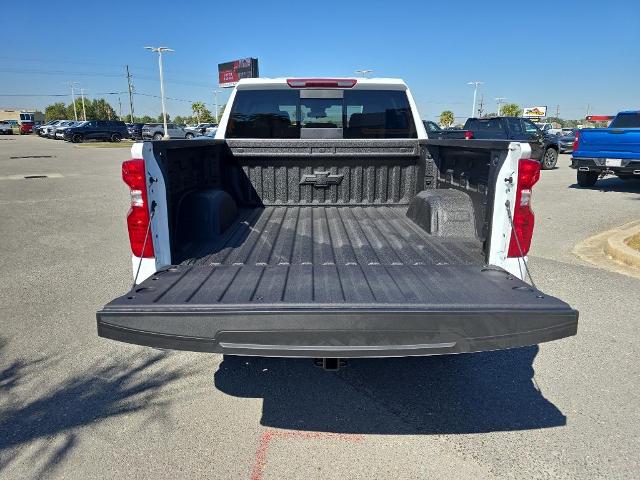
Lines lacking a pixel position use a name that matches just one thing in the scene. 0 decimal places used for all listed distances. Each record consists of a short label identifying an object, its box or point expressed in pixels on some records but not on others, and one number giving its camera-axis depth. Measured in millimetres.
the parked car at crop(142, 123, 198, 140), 42562
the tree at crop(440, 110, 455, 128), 99312
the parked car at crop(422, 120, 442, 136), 22016
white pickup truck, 2094
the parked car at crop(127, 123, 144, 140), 46500
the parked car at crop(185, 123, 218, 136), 42938
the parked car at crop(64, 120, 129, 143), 40594
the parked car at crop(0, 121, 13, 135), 60156
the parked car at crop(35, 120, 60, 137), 52697
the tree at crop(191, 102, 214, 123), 101994
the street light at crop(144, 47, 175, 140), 40438
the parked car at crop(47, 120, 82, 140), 45228
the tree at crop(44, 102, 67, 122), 110062
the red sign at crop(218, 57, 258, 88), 59531
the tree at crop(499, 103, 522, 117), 93062
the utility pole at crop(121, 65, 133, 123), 80962
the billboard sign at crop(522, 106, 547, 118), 83312
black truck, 16531
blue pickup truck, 10852
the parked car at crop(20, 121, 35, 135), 62406
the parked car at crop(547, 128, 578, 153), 28734
